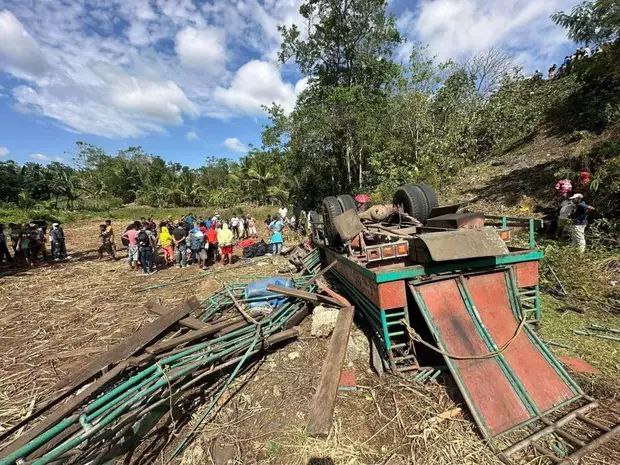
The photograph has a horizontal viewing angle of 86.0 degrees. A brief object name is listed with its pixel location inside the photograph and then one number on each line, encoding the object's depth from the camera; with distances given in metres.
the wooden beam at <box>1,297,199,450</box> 3.69
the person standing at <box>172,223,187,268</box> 9.96
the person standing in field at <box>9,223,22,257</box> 11.41
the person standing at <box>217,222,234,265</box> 9.83
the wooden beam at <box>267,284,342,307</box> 4.87
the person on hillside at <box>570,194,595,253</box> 6.12
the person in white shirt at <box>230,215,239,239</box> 13.94
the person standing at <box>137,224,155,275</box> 9.11
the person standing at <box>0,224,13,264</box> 10.97
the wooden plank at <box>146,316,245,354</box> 3.75
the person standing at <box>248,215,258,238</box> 14.25
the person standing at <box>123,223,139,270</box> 9.77
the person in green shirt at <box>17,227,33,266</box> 11.07
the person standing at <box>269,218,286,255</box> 10.43
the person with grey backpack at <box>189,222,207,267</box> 9.67
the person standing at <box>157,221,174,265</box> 10.33
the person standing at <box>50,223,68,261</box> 11.60
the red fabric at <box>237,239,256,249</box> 11.06
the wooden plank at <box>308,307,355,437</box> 2.24
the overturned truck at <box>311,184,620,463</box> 2.70
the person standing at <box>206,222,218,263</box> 10.18
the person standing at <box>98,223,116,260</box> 11.35
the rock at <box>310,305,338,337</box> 4.41
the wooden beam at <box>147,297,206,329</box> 4.46
